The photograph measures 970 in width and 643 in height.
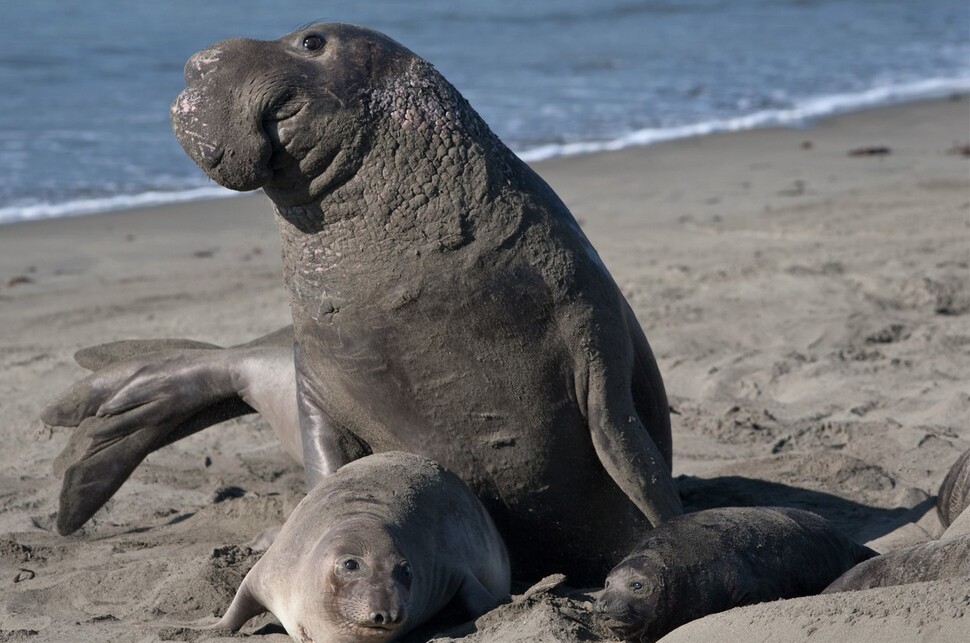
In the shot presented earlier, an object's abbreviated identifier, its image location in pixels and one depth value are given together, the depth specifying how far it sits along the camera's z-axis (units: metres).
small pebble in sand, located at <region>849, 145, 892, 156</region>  13.47
